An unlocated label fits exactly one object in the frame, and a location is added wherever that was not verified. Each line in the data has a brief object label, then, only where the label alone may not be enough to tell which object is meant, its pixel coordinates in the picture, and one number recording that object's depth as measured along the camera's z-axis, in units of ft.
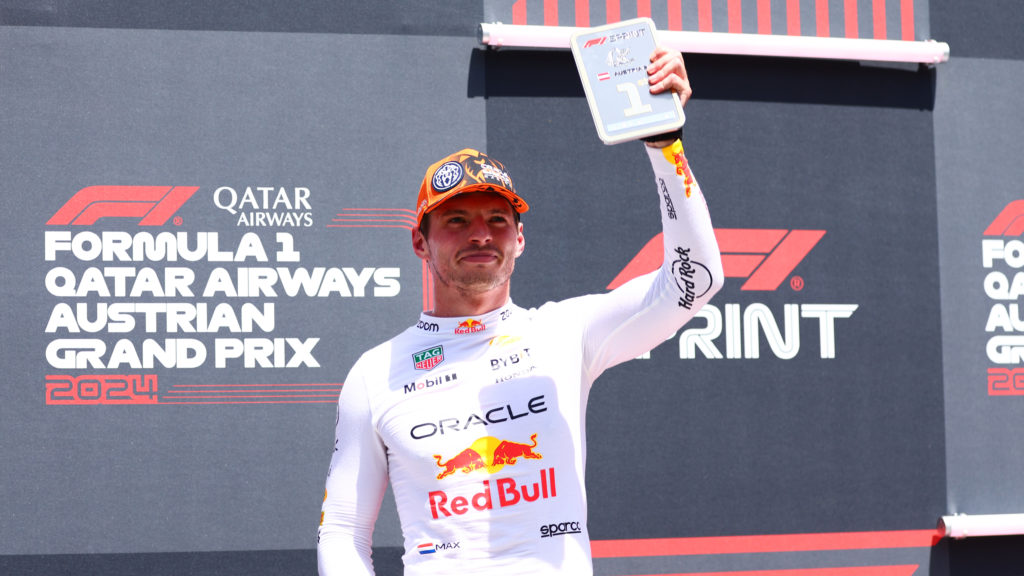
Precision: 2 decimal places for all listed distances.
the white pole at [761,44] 22.16
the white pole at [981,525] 22.82
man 12.10
